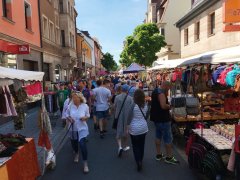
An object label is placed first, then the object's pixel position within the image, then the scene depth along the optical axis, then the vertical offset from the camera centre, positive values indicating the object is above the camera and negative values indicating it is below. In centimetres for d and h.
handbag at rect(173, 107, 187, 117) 511 -95
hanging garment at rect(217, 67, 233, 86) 411 +6
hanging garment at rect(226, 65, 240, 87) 381 +3
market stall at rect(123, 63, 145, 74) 1291 +72
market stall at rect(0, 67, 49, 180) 278 -108
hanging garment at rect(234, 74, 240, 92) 356 -13
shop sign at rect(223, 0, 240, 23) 495 +187
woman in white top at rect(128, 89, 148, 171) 356 -93
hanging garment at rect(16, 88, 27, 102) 405 -34
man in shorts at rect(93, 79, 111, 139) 557 -75
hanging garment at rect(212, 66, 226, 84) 439 +12
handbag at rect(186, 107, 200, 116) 510 -93
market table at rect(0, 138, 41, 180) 264 -140
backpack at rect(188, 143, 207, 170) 347 -154
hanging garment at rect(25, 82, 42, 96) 457 -23
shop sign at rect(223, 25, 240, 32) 542 +153
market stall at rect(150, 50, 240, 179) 327 -85
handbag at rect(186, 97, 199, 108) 511 -70
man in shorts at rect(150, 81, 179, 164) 376 -81
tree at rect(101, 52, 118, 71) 5461 +565
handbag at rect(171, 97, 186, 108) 517 -70
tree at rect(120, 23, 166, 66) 2110 +429
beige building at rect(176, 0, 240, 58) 1023 +333
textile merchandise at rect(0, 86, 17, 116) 364 -44
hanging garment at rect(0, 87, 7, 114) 364 -48
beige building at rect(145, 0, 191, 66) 2131 +690
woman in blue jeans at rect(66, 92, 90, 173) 368 -83
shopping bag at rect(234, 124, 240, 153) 263 -92
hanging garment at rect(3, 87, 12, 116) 364 -54
